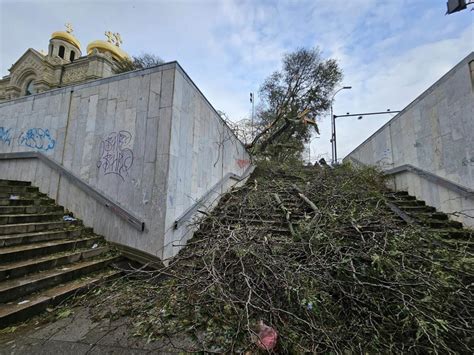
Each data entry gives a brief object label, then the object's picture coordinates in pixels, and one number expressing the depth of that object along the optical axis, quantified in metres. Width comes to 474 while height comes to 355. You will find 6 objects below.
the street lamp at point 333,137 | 14.88
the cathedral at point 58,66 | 23.73
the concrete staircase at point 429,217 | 4.17
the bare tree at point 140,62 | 20.84
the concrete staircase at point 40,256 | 2.65
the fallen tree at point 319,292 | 2.07
